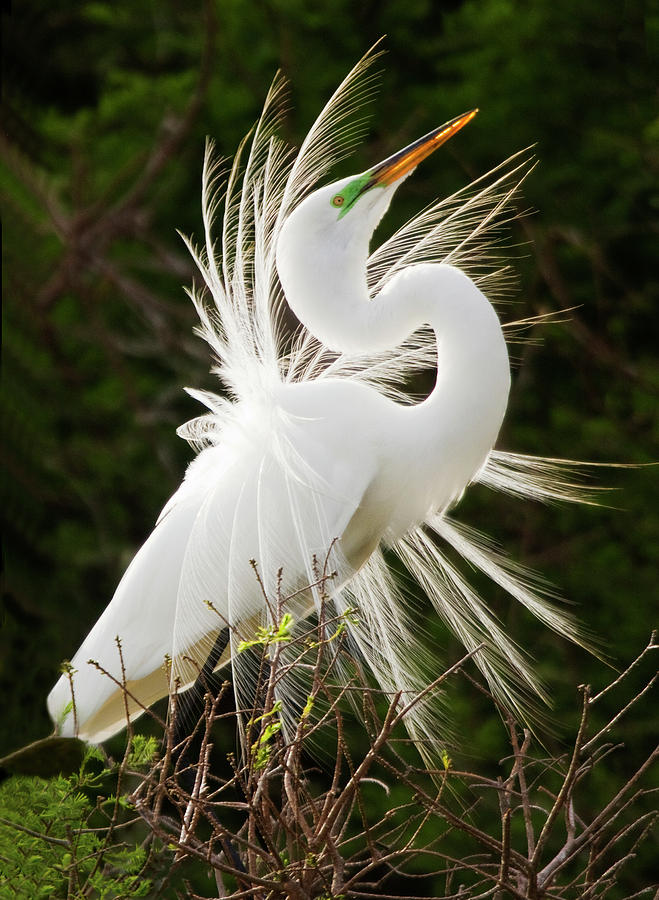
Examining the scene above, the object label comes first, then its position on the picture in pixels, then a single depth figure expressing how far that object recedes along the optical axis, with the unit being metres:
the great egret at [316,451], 10.27
